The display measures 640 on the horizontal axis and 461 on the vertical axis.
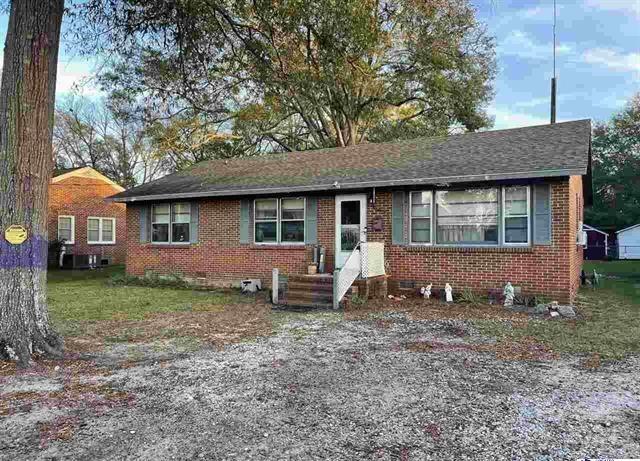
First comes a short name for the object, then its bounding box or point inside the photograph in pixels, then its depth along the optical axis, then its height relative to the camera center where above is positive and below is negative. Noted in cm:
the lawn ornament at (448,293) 1012 -118
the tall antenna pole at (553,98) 2133 +647
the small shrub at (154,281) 1392 -129
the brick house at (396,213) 953 +65
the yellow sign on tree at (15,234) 542 +6
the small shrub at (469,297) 992 -127
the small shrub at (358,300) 988 -132
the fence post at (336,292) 965 -110
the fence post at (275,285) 1055 -104
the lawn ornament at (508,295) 947 -115
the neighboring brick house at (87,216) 2227 +120
